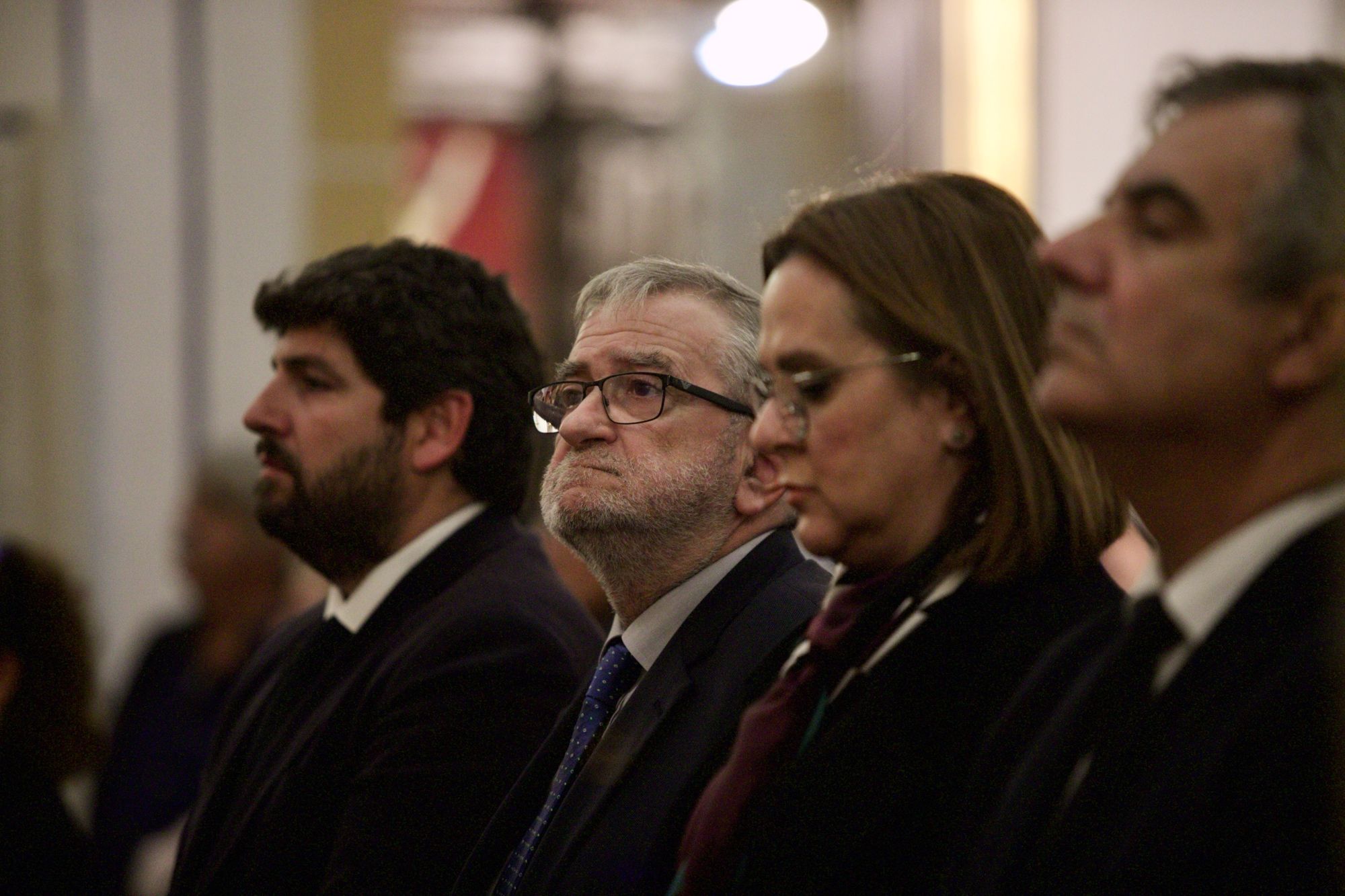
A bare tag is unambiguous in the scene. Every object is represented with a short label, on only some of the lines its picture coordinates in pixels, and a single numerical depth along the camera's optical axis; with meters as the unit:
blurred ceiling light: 13.21
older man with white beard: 4.33
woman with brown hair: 3.36
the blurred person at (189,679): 7.97
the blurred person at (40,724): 5.38
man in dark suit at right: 2.38
